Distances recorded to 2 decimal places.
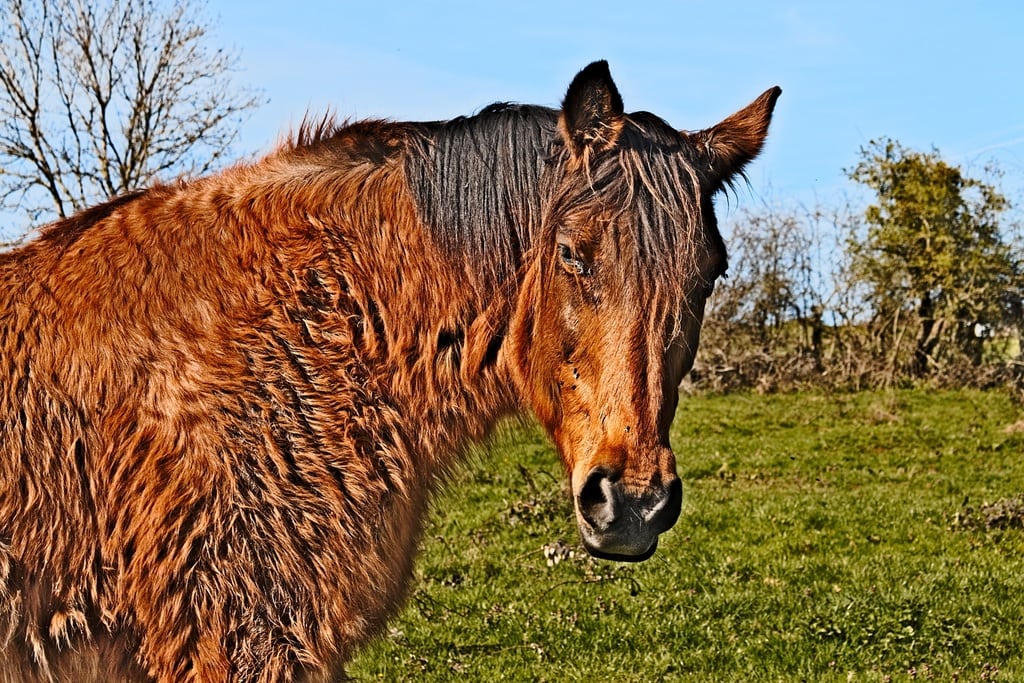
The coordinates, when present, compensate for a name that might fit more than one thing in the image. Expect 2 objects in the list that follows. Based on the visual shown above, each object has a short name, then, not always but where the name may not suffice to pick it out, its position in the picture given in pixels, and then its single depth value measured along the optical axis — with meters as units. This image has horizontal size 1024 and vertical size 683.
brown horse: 2.62
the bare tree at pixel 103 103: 14.72
